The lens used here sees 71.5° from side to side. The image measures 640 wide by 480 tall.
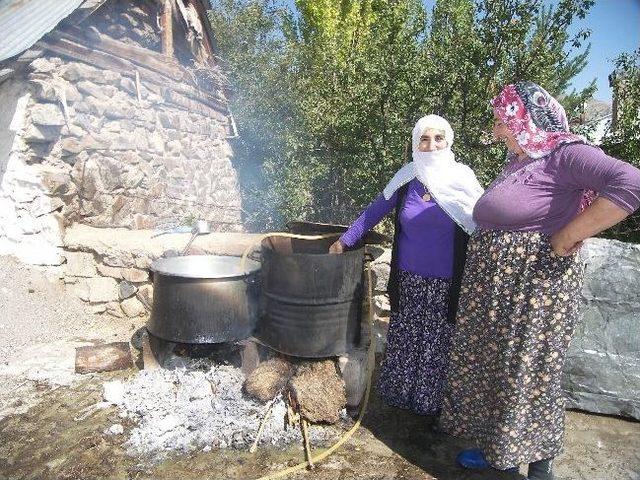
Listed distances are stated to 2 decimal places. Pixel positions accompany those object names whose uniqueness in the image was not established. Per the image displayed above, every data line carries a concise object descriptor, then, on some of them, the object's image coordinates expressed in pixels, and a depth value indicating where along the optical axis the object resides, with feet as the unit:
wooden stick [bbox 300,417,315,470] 8.61
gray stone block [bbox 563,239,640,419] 10.28
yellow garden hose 8.39
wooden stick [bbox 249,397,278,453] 8.97
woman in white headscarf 8.75
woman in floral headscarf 6.86
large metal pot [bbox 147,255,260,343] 10.12
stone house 14.19
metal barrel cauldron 9.74
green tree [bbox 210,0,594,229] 19.39
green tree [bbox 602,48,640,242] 20.30
